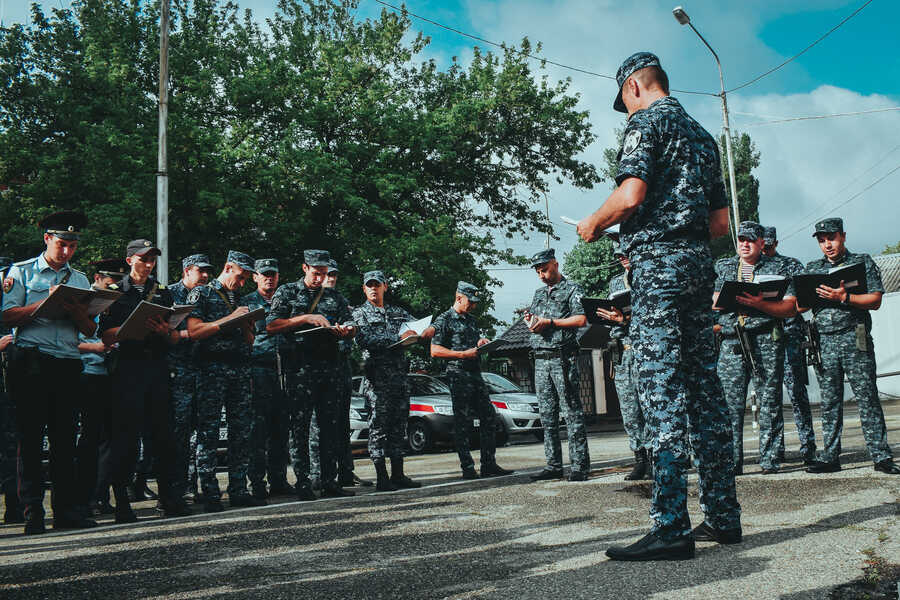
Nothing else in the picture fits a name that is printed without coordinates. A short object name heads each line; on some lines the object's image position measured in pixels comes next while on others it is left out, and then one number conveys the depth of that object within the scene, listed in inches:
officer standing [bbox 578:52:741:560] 127.4
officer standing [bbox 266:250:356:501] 252.2
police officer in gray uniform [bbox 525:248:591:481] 265.4
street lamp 936.9
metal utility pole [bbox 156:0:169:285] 613.3
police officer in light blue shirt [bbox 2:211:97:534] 200.4
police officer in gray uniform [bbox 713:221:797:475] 240.5
